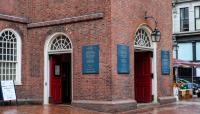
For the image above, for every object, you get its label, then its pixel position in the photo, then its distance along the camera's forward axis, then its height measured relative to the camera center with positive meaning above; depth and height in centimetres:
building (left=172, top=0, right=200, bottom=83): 2541 +335
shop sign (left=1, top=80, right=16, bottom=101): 1136 -105
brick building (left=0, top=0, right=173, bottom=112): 1065 +67
